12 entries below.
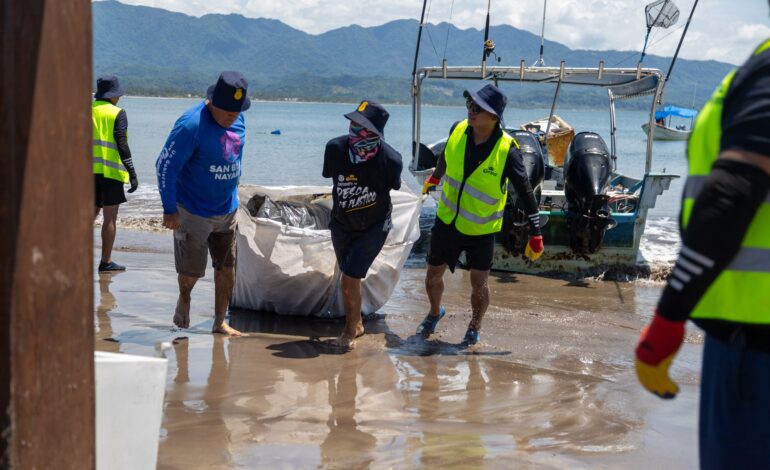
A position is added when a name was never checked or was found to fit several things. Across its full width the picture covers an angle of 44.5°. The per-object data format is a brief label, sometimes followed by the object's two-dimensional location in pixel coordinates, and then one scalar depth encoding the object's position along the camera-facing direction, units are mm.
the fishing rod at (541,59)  12656
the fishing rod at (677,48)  11258
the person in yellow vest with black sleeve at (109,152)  8219
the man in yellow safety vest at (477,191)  6551
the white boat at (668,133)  60328
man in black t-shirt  6320
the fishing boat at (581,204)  10516
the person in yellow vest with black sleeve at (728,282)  2129
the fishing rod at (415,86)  11656
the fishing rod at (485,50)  11547
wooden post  2102
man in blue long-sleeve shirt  5922
